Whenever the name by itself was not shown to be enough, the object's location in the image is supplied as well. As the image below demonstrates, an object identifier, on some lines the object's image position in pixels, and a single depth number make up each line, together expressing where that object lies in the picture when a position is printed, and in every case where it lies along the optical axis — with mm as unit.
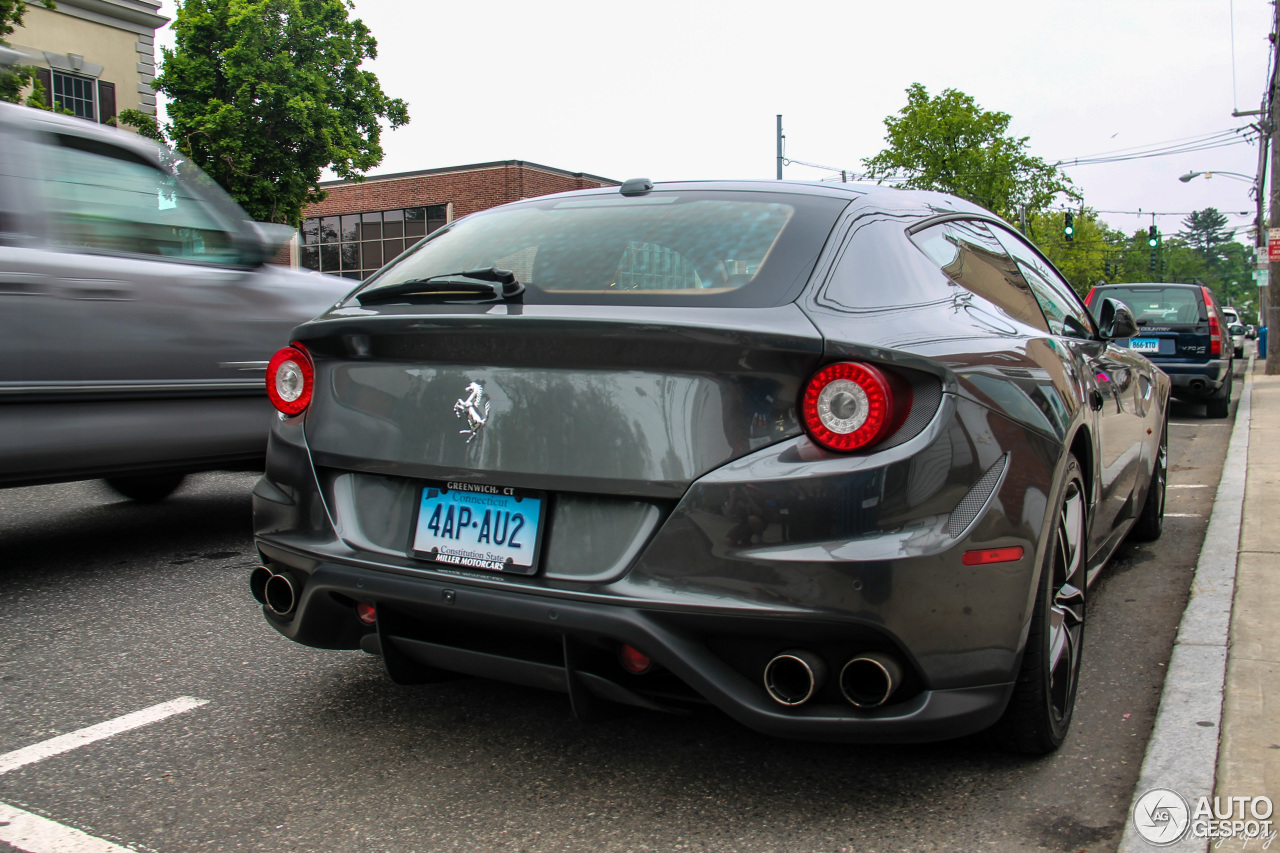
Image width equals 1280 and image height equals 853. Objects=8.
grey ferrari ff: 2203
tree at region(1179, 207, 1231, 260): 165000
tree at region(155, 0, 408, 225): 30547
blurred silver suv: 4086
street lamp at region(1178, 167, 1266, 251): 40016
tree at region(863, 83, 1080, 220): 41750
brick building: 39469
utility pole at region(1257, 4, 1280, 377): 20312
